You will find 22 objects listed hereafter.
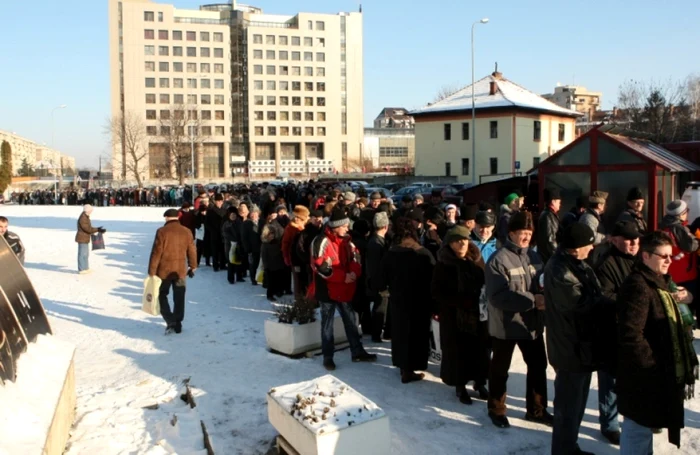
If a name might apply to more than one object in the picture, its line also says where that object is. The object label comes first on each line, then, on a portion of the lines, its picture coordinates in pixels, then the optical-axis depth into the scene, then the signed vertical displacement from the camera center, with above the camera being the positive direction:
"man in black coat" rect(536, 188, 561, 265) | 9.20 -0.55
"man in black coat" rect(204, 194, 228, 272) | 15.02 -0.96
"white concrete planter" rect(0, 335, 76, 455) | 3.92 -1.48
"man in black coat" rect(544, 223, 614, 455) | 4.35 -0.94
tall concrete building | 91.00 +17.44
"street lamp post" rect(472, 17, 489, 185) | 37.99 +3.58
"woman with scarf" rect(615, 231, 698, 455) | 3.90 -0.99
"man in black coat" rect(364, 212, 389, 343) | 7.19 -0.84
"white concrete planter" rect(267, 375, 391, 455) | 4.39 -1.67
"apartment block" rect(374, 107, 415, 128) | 122.00 +15.27
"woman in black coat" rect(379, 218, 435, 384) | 6.50 -1.10
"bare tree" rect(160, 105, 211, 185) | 78.19 +7.96
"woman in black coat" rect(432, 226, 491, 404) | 5.80 -1.16
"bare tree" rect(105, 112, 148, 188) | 79.06 +7.52
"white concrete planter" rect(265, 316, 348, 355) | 7.68 -1.79
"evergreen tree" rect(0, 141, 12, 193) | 74.62 +3.60
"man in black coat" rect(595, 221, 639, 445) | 5.01 -0.69
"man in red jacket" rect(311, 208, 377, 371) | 7.16 -0.93
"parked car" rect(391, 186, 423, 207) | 33.81 +0.14
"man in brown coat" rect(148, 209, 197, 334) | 8.90 -1.00
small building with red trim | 13.05 +0.43
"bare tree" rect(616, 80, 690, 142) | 47.09 +5.94
